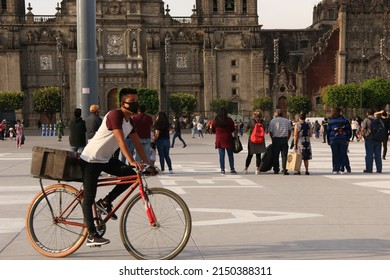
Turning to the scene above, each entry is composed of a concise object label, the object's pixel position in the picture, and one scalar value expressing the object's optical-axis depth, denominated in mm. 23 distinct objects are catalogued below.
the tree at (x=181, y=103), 63812
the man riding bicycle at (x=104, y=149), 5840
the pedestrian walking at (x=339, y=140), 14438
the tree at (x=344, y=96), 59719
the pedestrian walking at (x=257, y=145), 14578
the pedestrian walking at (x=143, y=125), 13922
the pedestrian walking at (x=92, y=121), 12328
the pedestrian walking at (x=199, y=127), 43219
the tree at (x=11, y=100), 60500
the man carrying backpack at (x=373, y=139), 14586
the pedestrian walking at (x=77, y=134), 13148
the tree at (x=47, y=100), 63219
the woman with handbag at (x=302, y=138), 14414
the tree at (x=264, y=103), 64350
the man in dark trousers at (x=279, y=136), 14422
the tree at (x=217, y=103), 64500
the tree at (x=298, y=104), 63250
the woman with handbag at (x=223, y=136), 14297
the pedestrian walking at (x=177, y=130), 25552
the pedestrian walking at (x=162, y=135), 15008
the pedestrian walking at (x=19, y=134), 28344
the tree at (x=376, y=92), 60344
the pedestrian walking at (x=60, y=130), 36594
